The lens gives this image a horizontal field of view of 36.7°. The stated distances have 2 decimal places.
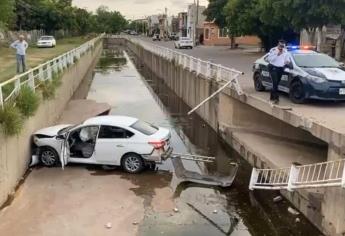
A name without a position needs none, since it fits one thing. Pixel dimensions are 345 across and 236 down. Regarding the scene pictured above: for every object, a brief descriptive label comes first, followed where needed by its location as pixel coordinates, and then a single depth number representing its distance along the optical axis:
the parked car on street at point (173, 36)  128.75
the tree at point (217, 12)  60.88
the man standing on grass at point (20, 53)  21.56
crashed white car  13.78
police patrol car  13.89
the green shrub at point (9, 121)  11.94
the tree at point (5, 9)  30.64
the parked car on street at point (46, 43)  52.53
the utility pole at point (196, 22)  87.21
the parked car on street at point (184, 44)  66.25
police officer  14.12
